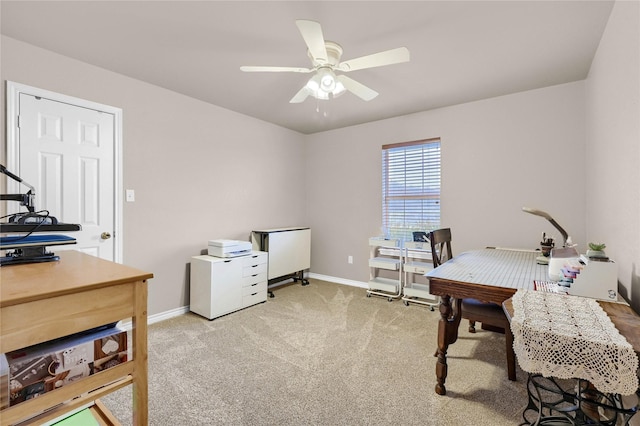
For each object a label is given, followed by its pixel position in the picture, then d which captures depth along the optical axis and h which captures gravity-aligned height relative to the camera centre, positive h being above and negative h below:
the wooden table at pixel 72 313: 0.78 -0.32
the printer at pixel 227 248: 3.13 -0.43
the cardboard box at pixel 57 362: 0.82 -0.48
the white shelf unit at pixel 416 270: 3.35 -0.69
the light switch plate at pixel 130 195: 2.73 +0.14
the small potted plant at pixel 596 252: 1.40 -0.19
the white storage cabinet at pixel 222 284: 2.96 -0.82
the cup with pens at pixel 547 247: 2.14 -0.26
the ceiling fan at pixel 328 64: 1.67 +1.00
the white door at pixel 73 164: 2.20 +0.38
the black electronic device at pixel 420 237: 3.48 -0.31
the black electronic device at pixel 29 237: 1.11 -0.12
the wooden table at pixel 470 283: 1.48 -0.38
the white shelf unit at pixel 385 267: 3.62 -0.72
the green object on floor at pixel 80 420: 1.25 -0.95
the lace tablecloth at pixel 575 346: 0.90 -0.45
